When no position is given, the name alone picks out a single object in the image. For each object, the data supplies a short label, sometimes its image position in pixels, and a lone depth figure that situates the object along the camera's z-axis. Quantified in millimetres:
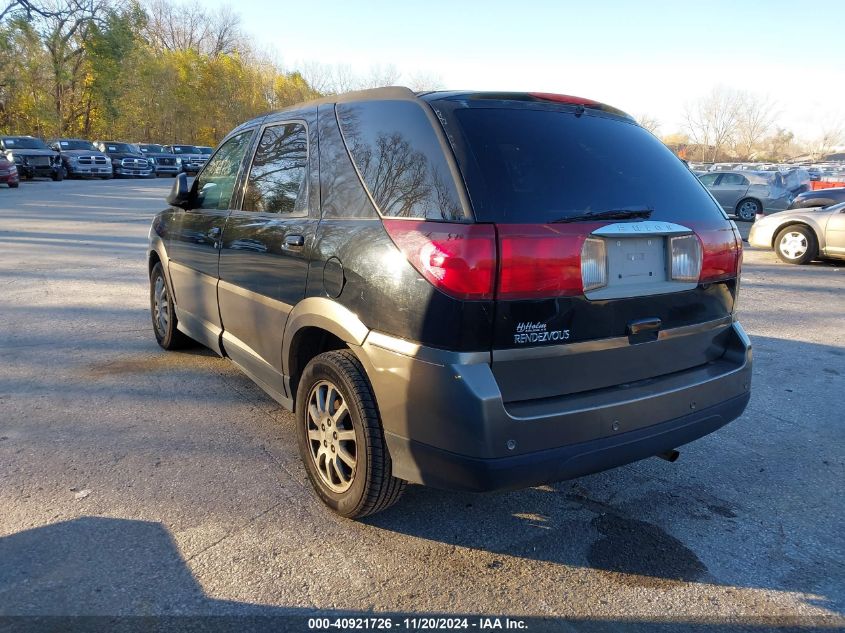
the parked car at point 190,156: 42844
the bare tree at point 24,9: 39125
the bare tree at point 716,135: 72688
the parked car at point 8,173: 23750
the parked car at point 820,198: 14703
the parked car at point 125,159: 35844
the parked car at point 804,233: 10664
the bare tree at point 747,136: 73250
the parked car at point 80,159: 32312
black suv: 2340
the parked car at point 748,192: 19094
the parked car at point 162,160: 40250
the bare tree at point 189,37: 70688
